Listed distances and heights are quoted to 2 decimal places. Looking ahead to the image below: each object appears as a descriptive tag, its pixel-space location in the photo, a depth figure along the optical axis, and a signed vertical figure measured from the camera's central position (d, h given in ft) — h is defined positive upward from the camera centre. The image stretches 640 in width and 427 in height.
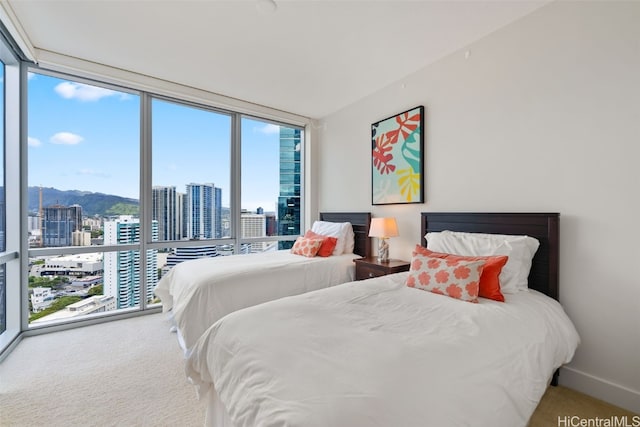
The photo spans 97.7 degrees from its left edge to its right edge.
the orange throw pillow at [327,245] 11.00 -1.12
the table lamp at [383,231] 10.11 -0.54
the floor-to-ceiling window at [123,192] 9.65 +1.06
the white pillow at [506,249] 6.38 -0.84
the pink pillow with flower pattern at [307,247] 10.78 -1.19
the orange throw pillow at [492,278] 5.86 -1.33
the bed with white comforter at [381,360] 2.85 -1.84
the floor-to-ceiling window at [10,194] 8.61 +0.76
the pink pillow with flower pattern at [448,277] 5.84 -1.35
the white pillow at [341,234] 11.64 -0.76
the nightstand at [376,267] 9.36 -1.75
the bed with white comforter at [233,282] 7.40 -1.98
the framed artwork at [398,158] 9.85 +2.20
